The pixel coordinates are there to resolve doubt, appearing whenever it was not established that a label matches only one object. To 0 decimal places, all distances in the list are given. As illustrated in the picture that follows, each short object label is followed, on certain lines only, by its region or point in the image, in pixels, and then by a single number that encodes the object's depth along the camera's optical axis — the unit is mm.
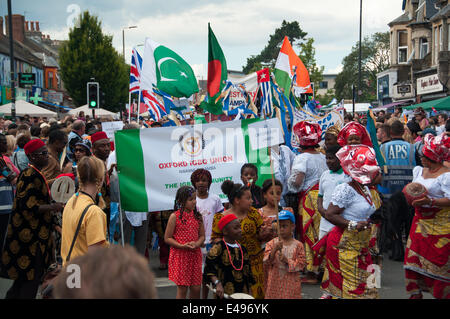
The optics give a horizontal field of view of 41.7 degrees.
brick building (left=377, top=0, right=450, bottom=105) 32125
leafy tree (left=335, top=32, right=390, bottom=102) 84250
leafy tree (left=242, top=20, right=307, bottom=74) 74188
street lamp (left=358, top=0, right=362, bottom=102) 44988
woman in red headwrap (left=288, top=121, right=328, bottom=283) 7293
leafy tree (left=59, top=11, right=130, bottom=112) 61438
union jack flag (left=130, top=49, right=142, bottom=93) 14359
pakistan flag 11180
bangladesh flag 8305
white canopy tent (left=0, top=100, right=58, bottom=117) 27475
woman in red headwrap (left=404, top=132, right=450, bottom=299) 5262
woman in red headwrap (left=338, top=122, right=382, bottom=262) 6797
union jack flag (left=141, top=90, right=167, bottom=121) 12477
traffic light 20047
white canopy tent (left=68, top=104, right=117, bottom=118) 37344
